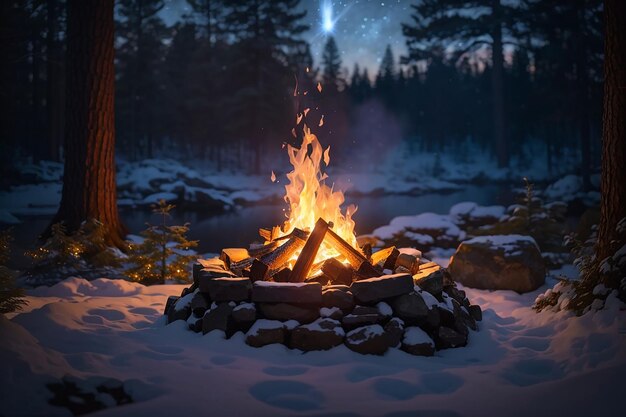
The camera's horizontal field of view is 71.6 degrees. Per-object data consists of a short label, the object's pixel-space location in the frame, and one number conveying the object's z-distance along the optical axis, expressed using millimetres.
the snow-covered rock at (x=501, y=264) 6879
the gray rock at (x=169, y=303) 5004
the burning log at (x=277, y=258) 4613
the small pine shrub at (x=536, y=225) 9281
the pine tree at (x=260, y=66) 31469
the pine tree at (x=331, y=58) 63725
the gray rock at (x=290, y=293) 4203
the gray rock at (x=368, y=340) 3941
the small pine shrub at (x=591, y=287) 4305
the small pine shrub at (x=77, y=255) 6801
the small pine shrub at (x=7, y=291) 4223
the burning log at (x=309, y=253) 4656
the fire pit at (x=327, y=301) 4066
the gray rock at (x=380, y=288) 4270
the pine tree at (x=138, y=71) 38125
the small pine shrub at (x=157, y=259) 7055
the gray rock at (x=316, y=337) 4004
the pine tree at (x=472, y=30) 29375
